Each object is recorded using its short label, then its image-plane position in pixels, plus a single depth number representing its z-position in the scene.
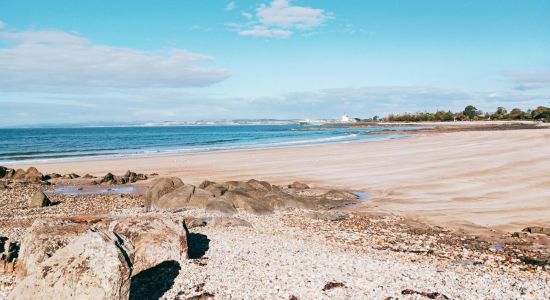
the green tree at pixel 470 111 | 175.75
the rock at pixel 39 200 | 18.55
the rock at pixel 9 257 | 9.24
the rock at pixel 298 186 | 21.84
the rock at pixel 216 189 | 18.00
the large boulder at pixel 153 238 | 9.32
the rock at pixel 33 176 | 26.38
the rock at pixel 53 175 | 28.32
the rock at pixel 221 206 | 15.41
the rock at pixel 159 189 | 17.46
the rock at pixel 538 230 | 13.05
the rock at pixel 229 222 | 13.73
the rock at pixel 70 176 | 28.31
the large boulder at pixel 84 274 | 6.61
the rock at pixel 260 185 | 19.45
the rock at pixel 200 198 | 16.66
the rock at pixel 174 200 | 16.73
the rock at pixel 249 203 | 16.03
